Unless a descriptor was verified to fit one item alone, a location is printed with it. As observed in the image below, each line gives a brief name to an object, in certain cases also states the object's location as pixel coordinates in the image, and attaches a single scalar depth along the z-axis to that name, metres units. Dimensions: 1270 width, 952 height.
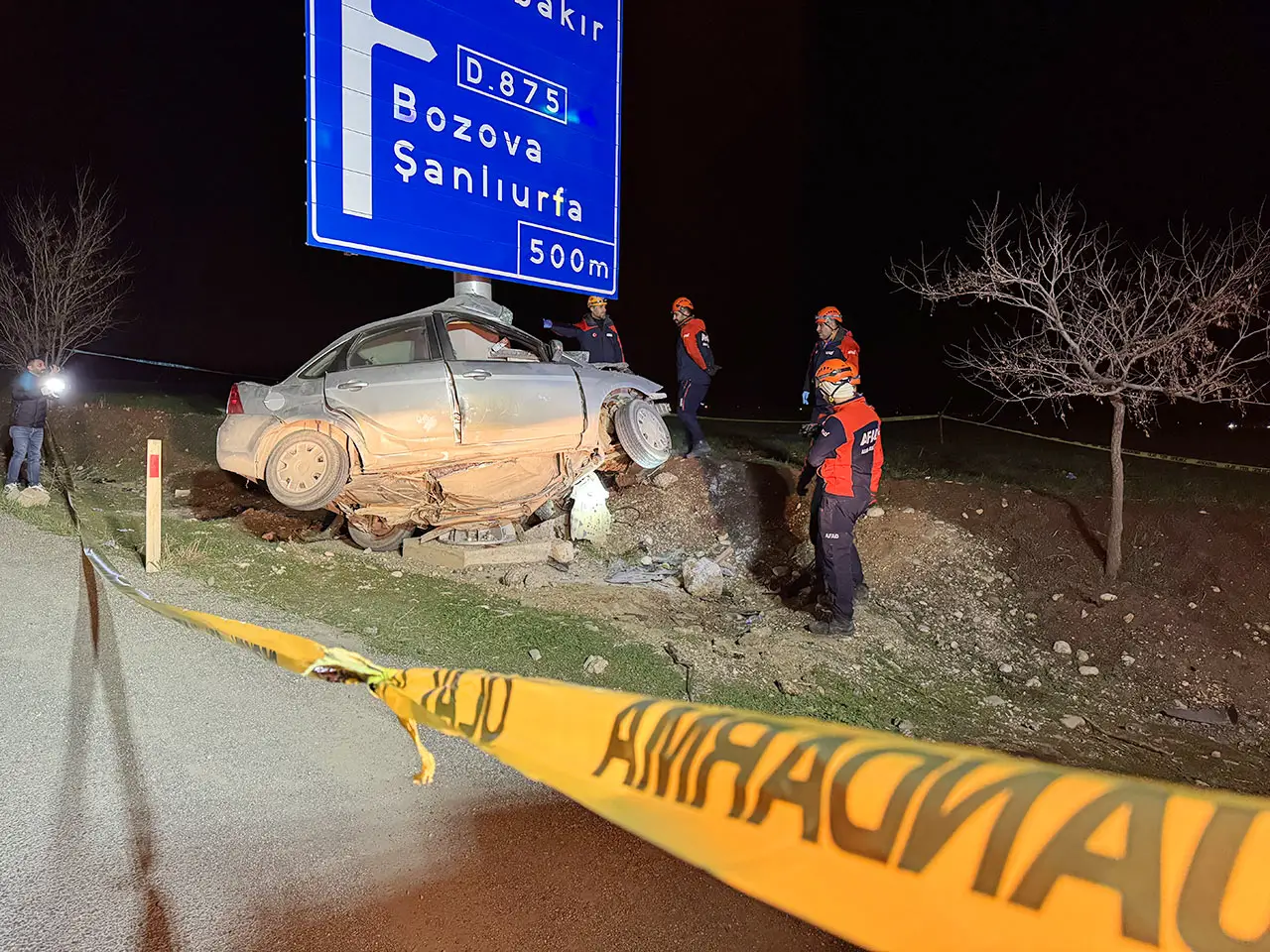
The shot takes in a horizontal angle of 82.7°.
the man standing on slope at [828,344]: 7.62
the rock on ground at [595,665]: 4.56
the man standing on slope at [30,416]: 8.13
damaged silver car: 5.37
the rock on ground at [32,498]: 7.40
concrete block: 6.67
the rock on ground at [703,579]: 6.66
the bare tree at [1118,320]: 6.20
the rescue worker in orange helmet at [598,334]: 8.24
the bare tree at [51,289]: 13.20
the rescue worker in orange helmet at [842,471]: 5.57
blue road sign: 5.33
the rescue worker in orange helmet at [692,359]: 8.52
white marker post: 5.53
